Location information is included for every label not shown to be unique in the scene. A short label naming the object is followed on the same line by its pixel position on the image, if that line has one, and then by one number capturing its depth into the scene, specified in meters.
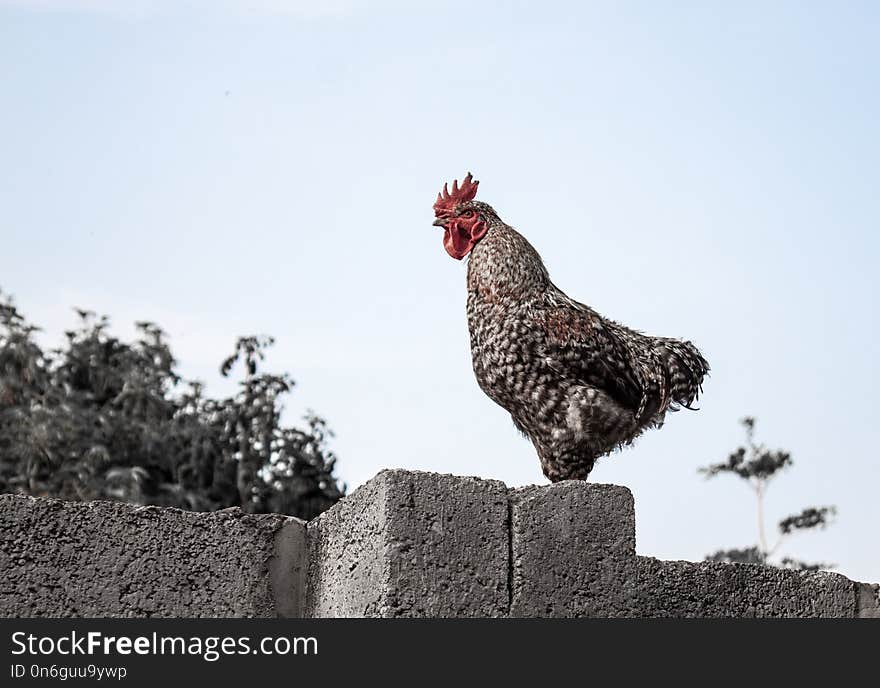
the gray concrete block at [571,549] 8.34
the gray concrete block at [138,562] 8.30
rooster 9.41
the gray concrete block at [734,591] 9.27
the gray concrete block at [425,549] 7.97
